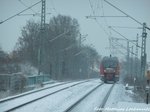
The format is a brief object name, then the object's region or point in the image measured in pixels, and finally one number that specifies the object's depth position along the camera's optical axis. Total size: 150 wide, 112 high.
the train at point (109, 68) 51.47
